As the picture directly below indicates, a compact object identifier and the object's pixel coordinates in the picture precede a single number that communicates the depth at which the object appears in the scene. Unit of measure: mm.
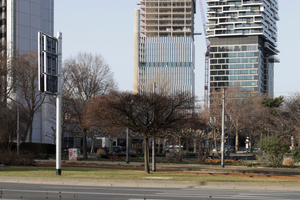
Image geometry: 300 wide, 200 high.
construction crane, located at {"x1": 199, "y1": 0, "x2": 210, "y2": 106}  199000
